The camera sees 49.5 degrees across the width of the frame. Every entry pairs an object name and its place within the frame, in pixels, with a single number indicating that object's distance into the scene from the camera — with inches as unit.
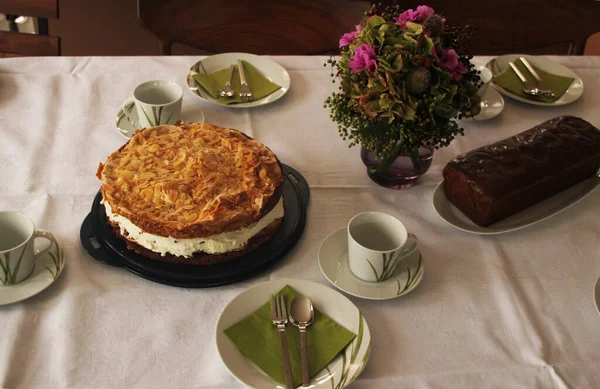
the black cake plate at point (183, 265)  41.5
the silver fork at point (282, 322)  35.6
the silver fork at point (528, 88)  61.9
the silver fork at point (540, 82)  62.0
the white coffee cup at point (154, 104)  53.1
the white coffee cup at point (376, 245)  41.0
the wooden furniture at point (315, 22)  72.1
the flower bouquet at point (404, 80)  42.9
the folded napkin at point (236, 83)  59.6
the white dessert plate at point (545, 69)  62.1
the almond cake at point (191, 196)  41.2
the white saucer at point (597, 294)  42.5
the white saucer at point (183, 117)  55.1
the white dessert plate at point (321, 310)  35.8
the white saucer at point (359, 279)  41.7
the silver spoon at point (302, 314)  38.0
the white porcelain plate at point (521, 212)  47.8
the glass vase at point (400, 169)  50.2
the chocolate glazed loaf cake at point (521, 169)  47.3
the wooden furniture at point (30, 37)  68.5
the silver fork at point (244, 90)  59.4
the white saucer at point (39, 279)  39.3
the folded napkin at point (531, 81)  62.1
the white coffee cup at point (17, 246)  38.9
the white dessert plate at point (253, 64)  60.6
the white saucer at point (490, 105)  59.2
